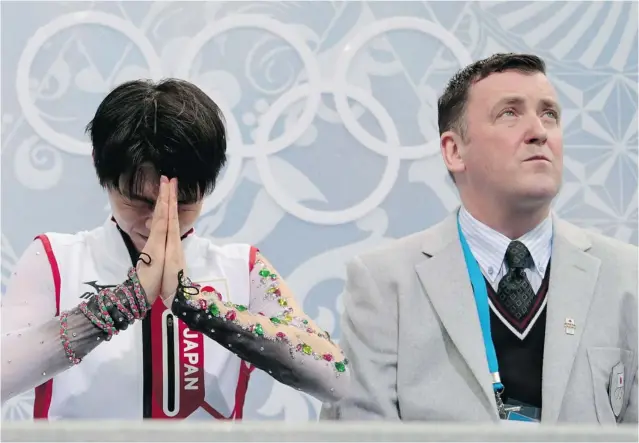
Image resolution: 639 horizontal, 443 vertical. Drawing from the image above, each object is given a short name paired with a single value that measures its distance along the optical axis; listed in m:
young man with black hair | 4.36
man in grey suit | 4.42
